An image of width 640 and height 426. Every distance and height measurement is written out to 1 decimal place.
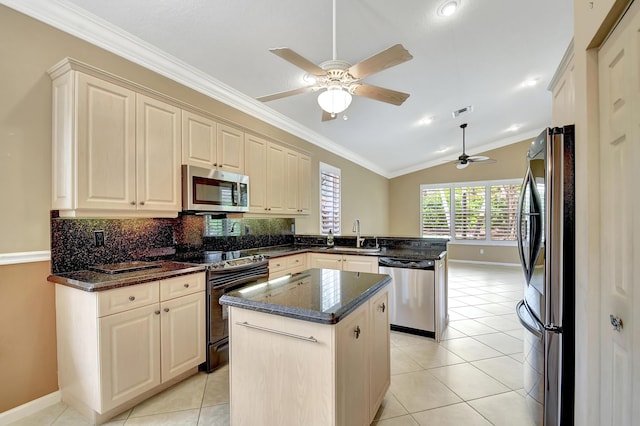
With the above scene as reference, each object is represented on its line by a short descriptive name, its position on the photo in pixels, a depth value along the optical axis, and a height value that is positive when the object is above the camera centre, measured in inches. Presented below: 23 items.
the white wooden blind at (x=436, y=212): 340.2 -0.8
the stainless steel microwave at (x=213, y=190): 102.0 +8.8
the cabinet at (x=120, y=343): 71.1 -34.6
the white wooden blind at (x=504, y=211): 303.3 -0.4
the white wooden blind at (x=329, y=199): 214.5 +10.5
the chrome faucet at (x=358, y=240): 158.1 -15.4
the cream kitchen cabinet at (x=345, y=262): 134.4 -24.3
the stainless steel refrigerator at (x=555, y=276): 58.2 -13.7
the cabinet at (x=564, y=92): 67.5 +31.2
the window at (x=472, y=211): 307.4 +0.1
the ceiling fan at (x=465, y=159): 224.1 +40.8
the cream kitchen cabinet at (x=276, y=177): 133.6 +18.2
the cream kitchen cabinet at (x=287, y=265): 126.4 -24.6
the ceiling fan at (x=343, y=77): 68.0 +36.2
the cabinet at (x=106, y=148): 75.6 +19.0
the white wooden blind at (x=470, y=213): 320.2 -2.3
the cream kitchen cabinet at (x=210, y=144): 103.9 +27.2
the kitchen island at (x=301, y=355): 50.4 -27.0
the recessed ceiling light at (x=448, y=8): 95.5 +68.8
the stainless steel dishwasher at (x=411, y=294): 122.9 -36.3
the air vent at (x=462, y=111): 197.9 +70.0
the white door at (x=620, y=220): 39.2 -1.5
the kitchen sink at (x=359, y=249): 141.5 -19.3
